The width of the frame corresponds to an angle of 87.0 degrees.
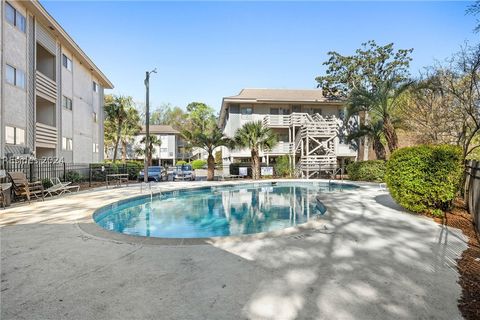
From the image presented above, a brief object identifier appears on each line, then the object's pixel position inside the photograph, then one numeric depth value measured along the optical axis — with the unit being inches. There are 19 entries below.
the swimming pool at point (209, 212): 325.1
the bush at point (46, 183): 517.5
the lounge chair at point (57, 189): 477.1
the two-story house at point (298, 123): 975.6
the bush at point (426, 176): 280.4
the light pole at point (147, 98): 729.6
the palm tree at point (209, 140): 844.0
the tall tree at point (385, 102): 698.2
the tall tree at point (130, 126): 1259.2
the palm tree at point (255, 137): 858.8
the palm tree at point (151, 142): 1476.9
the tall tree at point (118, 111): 1171.3
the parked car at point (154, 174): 860.1
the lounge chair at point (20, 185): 393.4
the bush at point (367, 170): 774.7
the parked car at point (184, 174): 932.0
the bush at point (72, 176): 671.4
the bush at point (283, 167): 973.8
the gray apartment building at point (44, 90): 534.3
